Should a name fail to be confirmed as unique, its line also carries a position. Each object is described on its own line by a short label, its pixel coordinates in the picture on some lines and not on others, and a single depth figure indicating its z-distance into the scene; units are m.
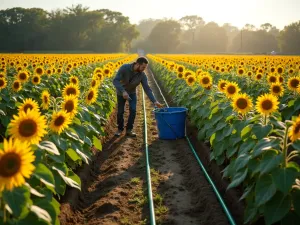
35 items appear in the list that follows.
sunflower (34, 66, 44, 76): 10.51
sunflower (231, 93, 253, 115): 5.18
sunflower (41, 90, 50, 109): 5.51
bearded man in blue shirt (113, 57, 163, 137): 8.09
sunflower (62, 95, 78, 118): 4.93
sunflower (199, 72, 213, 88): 8.09
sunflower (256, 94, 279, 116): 4.48
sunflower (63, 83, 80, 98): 6.23
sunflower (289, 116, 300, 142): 3.26
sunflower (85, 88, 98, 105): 6.56
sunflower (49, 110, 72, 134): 4.23
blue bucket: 8.18
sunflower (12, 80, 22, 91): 7.92
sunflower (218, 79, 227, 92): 7.20
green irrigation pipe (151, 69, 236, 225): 4.38
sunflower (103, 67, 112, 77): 11.14
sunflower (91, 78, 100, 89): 7.85
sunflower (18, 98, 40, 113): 4.41
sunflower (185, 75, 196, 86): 9.27
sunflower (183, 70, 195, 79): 10.50
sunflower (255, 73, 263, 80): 9.59
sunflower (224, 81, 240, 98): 6.30
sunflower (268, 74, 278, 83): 8.32
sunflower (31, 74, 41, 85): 8.97
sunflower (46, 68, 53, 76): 11.19
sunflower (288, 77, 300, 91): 6.68
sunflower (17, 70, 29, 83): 8.69
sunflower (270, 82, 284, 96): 6.70
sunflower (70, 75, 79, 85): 7.97
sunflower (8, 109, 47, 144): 3.35
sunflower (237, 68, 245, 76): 11.12
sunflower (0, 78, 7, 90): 7.51
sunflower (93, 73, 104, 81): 9.31
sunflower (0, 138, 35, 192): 2.47
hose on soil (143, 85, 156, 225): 4.44
